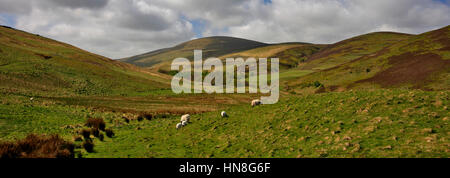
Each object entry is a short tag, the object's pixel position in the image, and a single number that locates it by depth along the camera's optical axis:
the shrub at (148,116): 35.16
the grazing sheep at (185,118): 26.73
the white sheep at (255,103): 27.56
